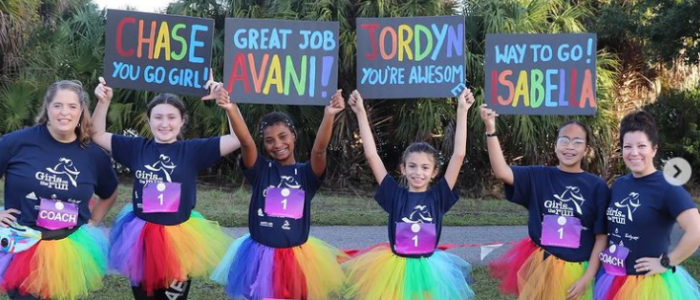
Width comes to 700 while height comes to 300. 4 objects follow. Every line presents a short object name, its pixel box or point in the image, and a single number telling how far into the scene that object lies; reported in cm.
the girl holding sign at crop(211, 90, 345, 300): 431
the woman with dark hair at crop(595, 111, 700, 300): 385
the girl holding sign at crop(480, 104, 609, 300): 418
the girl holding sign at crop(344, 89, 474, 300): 415
